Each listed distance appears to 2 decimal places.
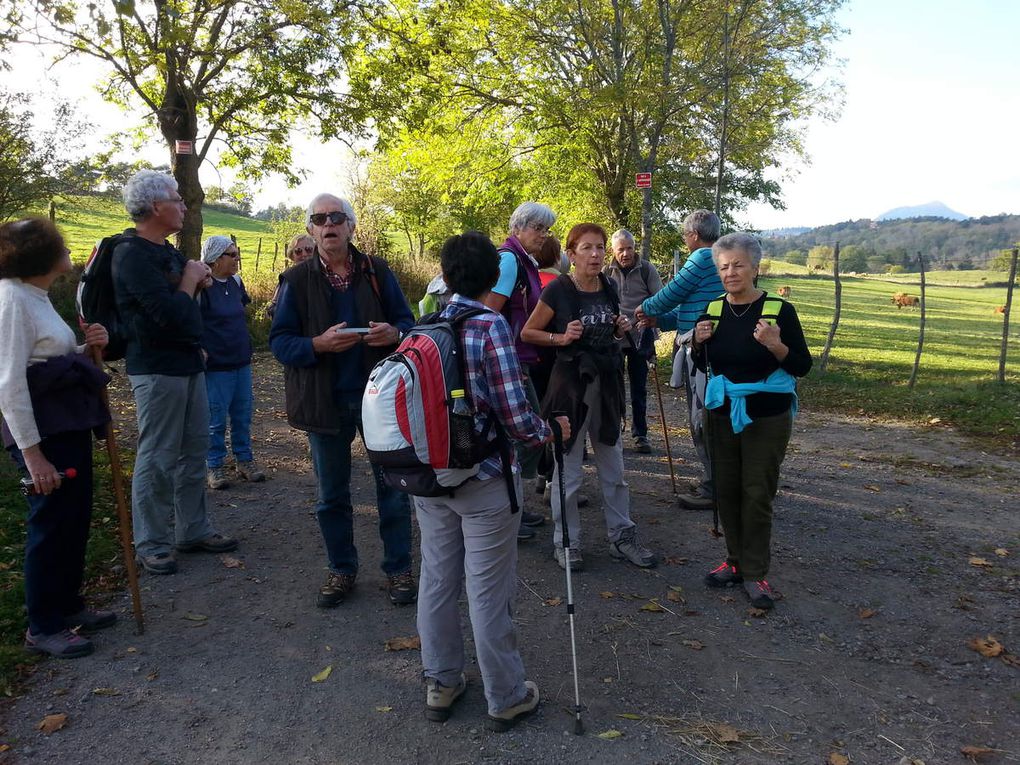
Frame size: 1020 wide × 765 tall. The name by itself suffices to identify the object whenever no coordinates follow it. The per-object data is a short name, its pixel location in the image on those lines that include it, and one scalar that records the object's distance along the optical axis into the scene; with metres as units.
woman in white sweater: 3.42
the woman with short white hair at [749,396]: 4.17
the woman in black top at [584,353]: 4.69
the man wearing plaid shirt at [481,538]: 2.98
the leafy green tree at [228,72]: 11.36
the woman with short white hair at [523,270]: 4.80
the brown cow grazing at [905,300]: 38.04
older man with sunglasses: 3.97
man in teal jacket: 5.36
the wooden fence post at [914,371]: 11.29
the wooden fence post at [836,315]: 12.40
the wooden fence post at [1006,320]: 10.61
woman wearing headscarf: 6.45
